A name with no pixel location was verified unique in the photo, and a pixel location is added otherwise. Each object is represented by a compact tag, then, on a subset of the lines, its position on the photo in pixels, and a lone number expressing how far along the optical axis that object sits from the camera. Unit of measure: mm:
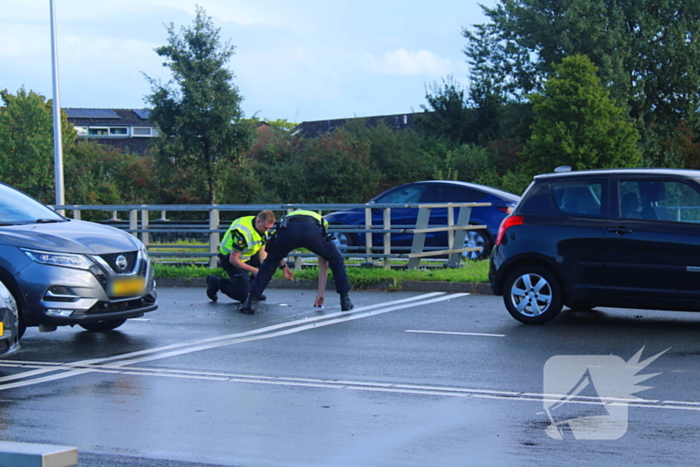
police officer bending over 11242
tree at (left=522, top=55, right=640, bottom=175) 41281
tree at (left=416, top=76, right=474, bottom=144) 54750
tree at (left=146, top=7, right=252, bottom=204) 38344
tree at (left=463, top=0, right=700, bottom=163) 47031
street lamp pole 24250
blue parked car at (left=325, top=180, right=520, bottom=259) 16797
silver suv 8523
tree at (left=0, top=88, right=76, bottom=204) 56375
